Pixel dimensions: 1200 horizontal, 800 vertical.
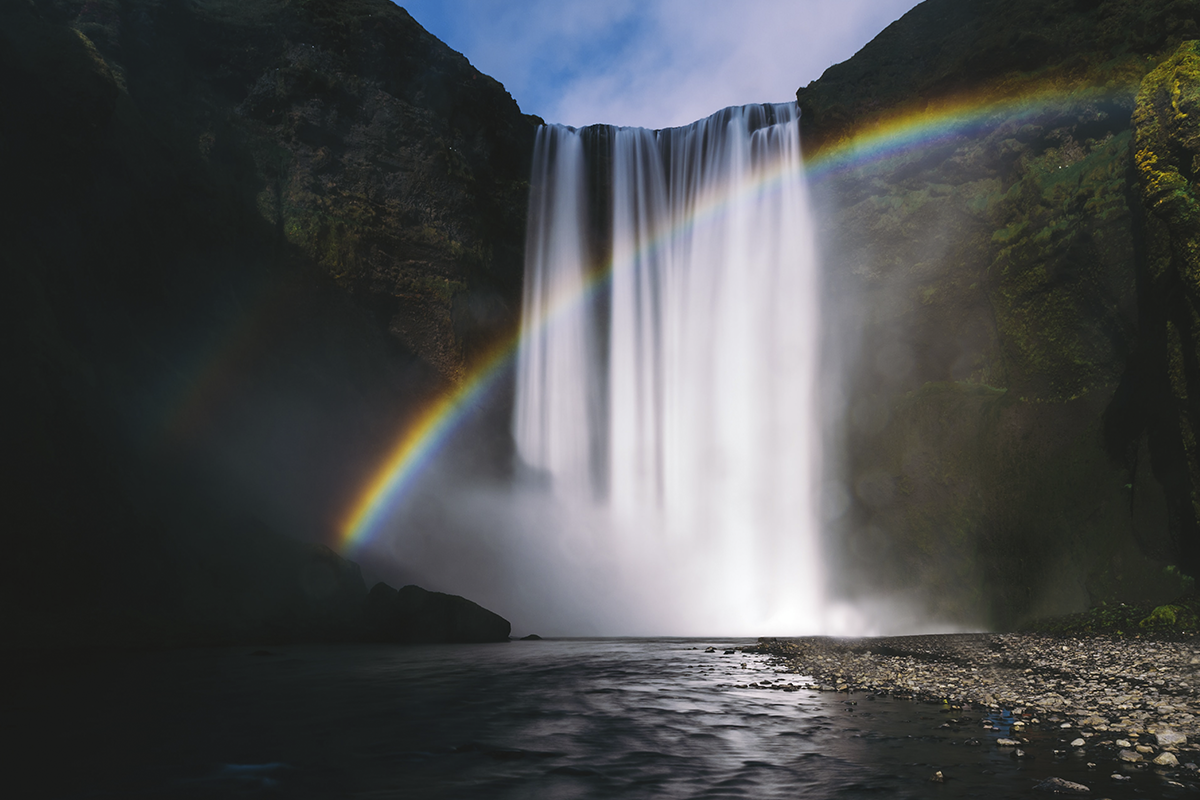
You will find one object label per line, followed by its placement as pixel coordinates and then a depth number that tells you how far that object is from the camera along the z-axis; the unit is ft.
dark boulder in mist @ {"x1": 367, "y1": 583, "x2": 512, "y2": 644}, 73.61
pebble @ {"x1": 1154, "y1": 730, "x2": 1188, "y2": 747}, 20.29
